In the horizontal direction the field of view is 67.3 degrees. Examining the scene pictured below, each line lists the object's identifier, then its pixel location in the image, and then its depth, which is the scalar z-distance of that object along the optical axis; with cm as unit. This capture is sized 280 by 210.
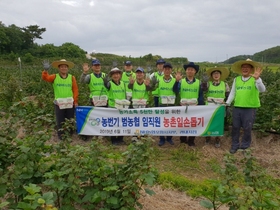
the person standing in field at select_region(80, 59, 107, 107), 471
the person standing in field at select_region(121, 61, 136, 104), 601
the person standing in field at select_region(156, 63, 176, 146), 462
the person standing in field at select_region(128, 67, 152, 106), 461
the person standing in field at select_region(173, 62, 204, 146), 443
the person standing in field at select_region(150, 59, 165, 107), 467
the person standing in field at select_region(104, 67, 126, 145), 454
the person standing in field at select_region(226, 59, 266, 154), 410
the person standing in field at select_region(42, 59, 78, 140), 462
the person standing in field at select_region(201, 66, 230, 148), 448
